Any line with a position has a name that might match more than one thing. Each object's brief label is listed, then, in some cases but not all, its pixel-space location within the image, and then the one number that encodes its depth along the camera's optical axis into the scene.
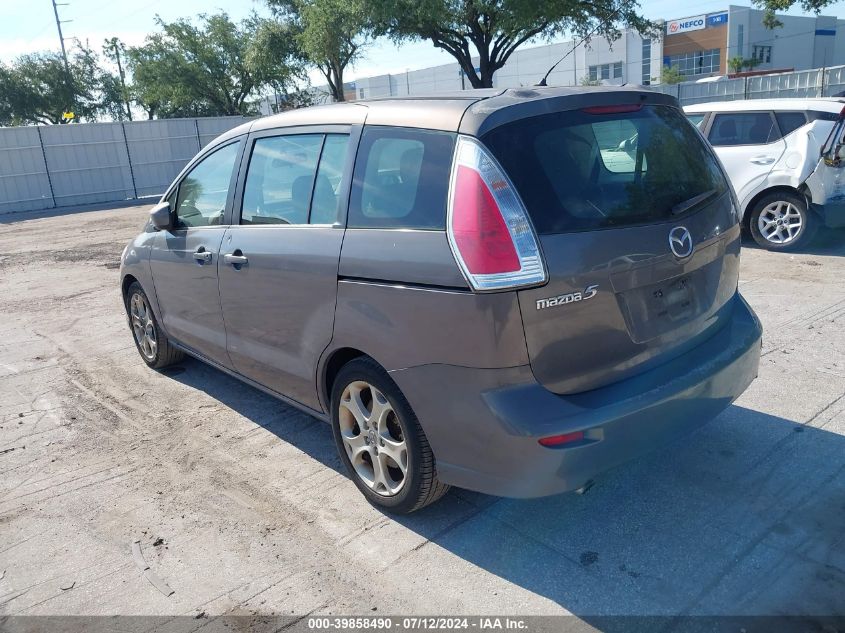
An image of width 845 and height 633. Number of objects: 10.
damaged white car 7.93
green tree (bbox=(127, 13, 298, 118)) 37.38
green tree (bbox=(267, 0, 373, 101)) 24.38
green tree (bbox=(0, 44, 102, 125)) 42.56
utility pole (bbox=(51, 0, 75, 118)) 44.19
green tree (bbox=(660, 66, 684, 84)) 65.19
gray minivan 2.60
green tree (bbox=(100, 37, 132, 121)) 44.82
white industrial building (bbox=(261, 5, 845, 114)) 71.83
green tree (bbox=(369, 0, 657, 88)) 22.53
